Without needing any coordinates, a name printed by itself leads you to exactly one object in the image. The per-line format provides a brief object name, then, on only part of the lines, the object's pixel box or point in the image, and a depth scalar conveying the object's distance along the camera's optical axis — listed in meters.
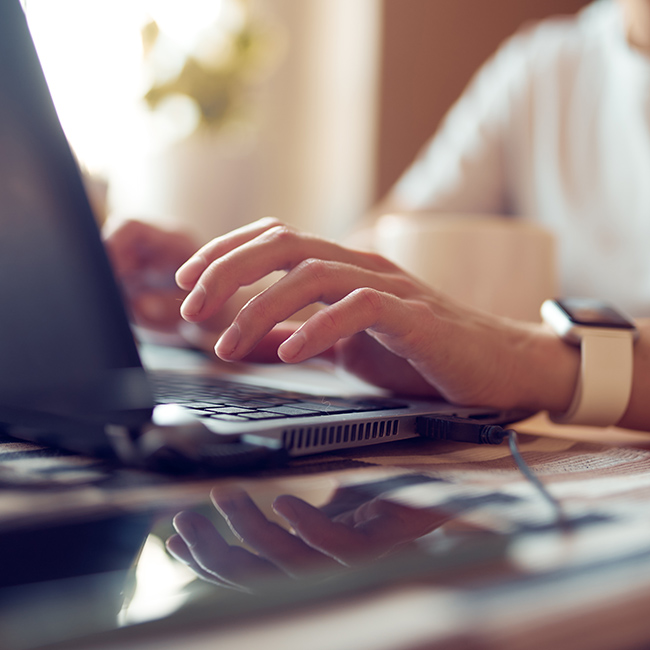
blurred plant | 1.37
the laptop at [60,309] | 0.30
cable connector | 0.35
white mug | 0.68
